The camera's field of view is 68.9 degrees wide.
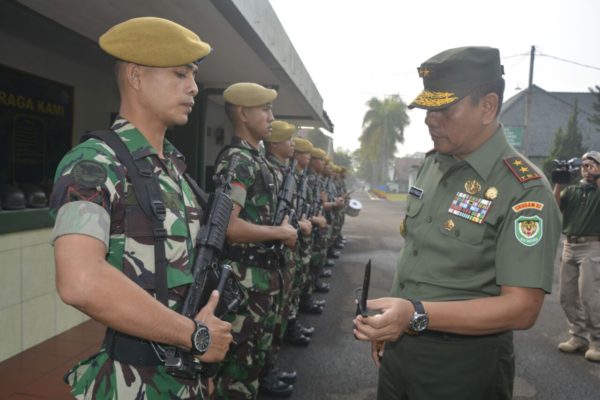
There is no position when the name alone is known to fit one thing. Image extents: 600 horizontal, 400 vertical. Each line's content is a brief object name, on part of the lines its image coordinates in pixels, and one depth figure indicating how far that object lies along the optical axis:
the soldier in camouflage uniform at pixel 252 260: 2.84
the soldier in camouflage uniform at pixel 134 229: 1.21
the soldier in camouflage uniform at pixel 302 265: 4.67
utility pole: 21.42
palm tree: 55.25
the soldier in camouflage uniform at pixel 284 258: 3.44
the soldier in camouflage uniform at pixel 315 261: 5.81
